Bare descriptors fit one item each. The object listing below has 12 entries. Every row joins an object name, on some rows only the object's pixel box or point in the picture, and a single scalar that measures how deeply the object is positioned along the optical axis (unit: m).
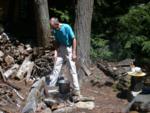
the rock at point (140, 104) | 6.15
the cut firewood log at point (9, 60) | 7.93
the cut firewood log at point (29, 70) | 7.65
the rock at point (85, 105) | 6.51
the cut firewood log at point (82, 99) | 6.64
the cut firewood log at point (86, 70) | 7.68
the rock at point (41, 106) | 6.22
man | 6.63
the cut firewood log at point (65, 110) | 6.32
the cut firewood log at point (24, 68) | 7.63
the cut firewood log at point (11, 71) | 7.63
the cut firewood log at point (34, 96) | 6.13
